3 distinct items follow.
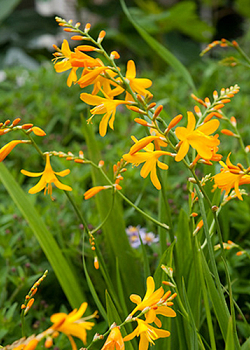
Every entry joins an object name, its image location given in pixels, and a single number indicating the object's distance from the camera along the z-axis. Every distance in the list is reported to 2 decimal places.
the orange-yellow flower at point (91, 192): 0.89
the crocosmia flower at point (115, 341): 0.82
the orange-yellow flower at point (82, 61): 0.89
